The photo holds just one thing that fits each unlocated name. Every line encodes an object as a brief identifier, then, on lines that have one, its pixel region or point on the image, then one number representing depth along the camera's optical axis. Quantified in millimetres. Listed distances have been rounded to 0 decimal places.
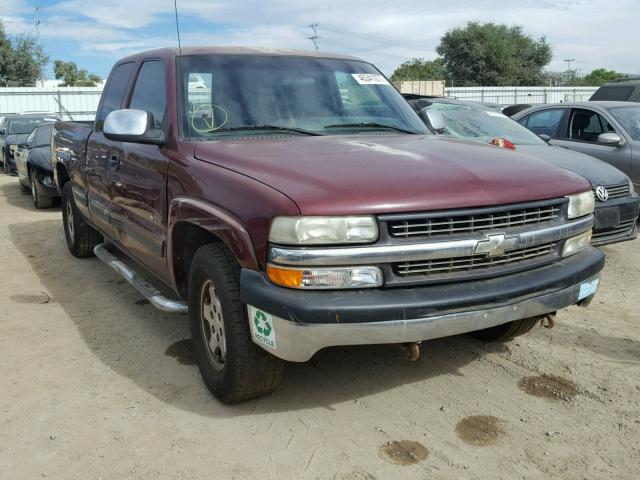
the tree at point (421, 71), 59856
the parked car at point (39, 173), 10125
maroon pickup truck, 2744
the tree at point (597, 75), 57844
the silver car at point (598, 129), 7605
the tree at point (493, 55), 54500
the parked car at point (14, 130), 14805
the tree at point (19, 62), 41062
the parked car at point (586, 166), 6070
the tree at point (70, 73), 84350
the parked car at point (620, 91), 12117
